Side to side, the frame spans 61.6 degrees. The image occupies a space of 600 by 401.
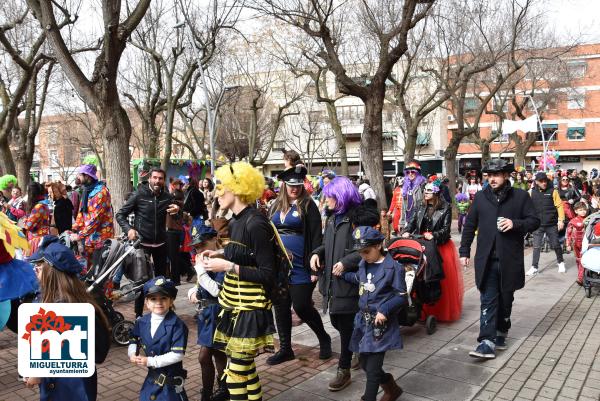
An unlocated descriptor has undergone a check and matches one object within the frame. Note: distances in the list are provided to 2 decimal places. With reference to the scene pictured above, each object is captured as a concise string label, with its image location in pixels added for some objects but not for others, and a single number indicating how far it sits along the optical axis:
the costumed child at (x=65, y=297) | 2.97
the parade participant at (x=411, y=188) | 8.56
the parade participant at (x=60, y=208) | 8.02
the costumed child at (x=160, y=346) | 3.22
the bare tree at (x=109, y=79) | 8.52
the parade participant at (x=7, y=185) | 9.20
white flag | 23.77
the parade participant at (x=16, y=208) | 8.59
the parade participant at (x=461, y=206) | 15.02
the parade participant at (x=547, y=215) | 9.63
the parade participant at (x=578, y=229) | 9.05
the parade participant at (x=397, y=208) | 9.81
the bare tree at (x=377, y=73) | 11.96
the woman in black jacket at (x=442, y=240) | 6.20
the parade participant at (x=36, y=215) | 6.61
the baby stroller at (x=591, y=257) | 7.39
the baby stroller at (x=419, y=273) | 5.60
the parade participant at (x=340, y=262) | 4.31
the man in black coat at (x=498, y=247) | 4.99
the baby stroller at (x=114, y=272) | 4.89
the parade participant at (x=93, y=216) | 5.95
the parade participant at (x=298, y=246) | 4.84
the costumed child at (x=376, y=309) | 3.78
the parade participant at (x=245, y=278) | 3.08
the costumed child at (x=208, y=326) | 3.89
